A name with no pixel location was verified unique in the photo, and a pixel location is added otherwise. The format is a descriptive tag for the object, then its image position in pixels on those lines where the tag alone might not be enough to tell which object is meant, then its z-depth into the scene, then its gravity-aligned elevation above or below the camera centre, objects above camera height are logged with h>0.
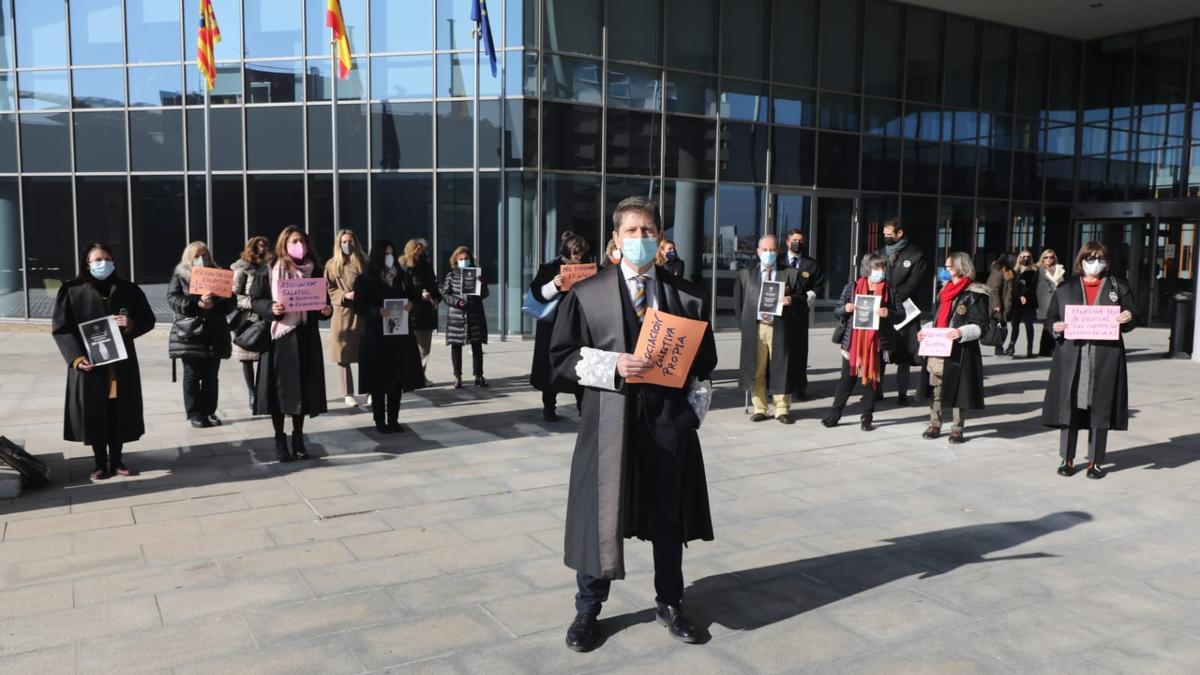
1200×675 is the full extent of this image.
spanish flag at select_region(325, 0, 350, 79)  15.16 +3.76
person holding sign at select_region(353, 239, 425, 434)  8.35 -0.83
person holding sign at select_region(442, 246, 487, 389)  10.92 -0.62
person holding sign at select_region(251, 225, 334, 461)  7.11 -0.80
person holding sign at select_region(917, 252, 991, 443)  8.13 -0.59
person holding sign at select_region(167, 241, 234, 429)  8.52 -0.77
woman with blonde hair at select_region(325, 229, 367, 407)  9.45 -0.51
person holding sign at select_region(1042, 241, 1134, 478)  6.98 -0.77
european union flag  15.09 +4.00
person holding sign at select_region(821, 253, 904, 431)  8.84 -0.82
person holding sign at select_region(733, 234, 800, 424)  9.12 -0.74
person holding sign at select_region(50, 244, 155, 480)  6.43 -0.81
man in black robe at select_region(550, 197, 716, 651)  3.78 -0.72
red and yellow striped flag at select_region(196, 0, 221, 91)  15.67 +3.76
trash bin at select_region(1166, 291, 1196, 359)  15.48 -1.07
